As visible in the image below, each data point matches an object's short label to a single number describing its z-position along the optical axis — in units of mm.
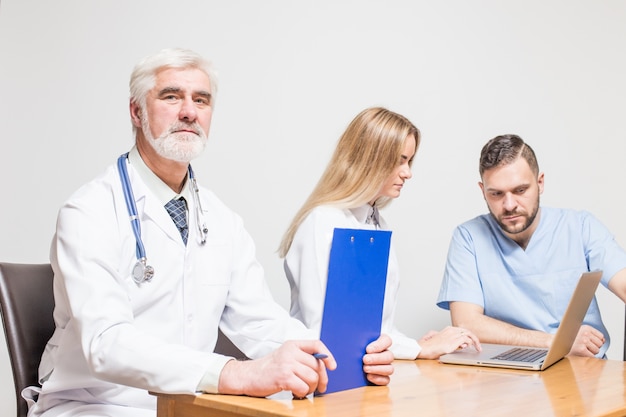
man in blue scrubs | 2605
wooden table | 1296
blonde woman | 2289
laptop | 1848
